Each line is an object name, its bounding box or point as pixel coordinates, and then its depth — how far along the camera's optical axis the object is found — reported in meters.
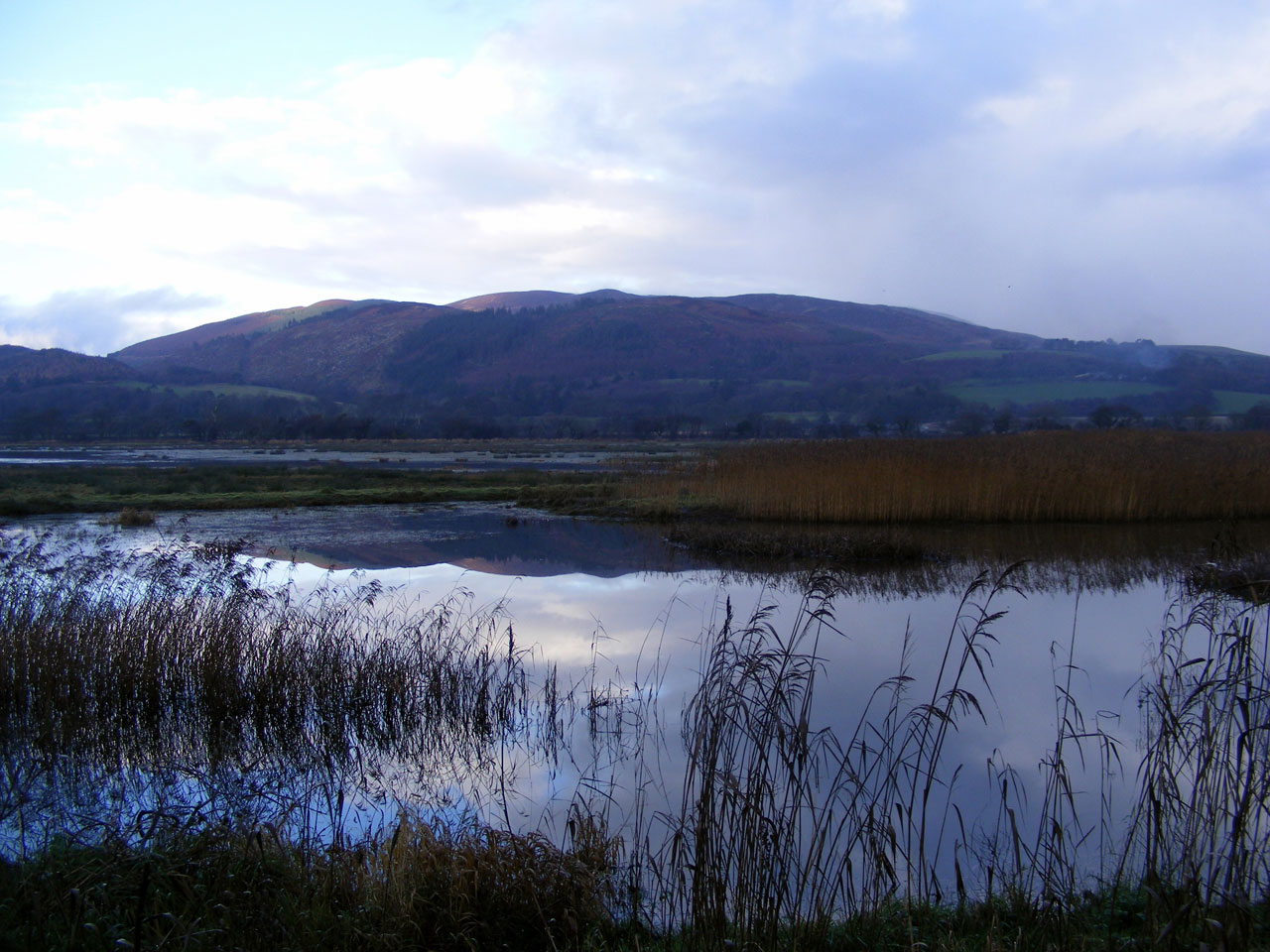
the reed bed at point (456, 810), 3.74
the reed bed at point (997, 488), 18.81
